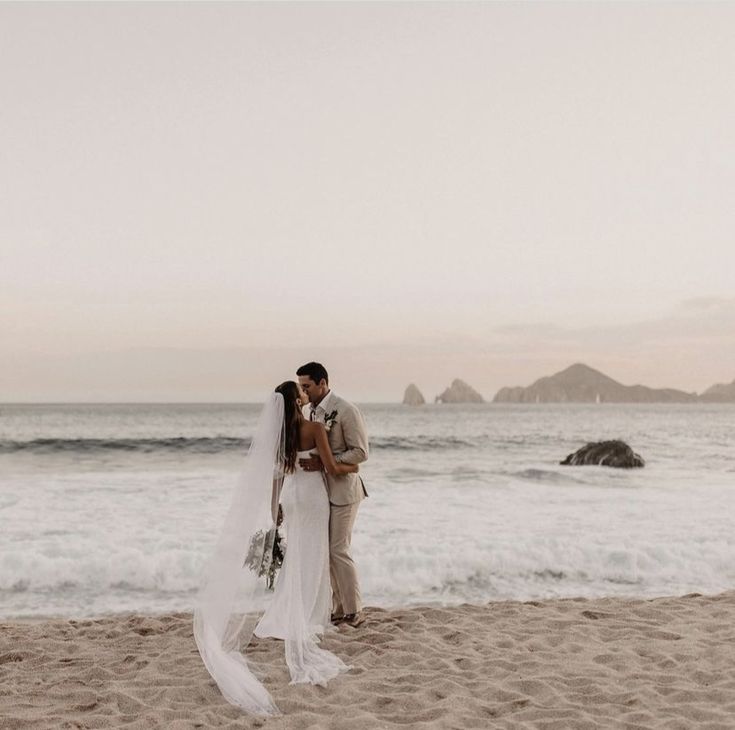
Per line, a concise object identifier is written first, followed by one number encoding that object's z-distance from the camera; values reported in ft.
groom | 20.18
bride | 15.98
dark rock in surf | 73.97
